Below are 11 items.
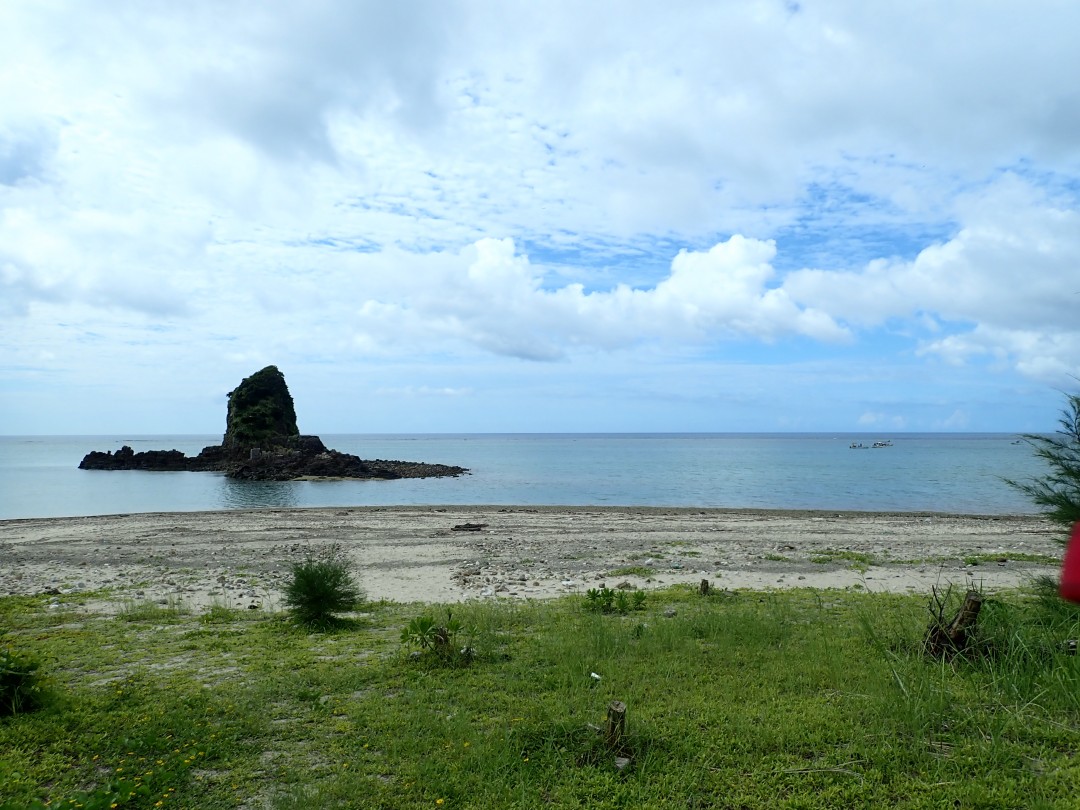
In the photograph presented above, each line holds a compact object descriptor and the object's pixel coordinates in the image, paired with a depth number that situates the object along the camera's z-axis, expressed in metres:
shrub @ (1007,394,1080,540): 9.32
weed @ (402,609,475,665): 8.42
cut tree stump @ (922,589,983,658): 7.75
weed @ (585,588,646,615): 11.58
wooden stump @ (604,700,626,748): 5.92
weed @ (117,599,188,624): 11.69
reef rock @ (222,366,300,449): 98.00
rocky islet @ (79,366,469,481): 79.00
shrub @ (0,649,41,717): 6.81
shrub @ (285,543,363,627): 11.10
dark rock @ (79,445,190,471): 91.81
